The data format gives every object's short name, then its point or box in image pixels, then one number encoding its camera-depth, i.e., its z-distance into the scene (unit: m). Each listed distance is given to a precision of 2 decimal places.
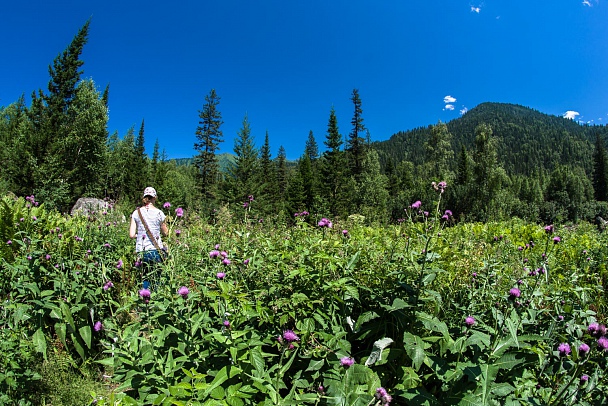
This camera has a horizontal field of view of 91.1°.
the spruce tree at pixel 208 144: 35.50
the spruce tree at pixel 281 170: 61.06
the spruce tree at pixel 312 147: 58.16
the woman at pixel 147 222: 4.39
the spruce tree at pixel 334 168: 31.77
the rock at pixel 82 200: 15.14
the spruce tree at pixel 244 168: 23.05
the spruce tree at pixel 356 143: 40.91
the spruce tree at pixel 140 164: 37.79
